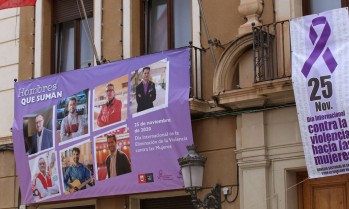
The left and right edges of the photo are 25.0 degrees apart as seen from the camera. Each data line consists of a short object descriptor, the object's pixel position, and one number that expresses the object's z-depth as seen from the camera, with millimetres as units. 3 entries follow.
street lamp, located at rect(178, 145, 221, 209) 11000
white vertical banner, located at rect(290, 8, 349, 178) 10383
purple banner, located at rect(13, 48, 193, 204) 12305
